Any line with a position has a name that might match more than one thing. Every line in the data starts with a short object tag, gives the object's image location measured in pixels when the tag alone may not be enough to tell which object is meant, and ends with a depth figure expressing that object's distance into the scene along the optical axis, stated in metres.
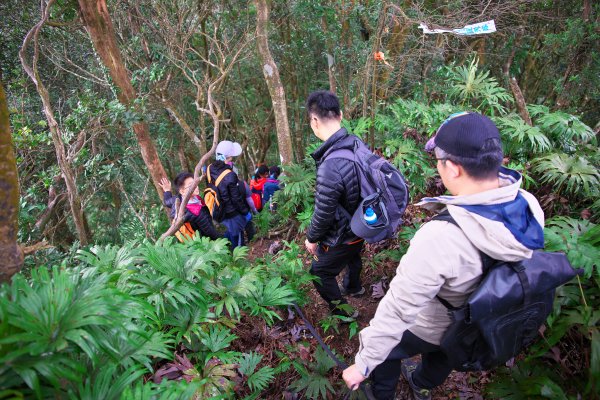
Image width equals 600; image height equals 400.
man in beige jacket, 1.58
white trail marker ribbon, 4.83
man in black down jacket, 2.87
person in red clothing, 8.20
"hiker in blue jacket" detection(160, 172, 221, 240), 5.15
